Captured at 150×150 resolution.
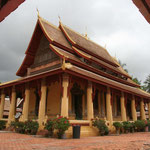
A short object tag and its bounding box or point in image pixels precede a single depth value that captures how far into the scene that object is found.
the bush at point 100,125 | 10.63
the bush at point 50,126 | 9.05
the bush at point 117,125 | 12.18
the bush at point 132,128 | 14.02
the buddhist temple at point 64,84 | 10.73
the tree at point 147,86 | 43.85
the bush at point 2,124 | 13.74
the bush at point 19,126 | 11.20
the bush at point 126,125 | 12.93
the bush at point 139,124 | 14.37
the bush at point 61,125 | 8.57
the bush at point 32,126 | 10.34
